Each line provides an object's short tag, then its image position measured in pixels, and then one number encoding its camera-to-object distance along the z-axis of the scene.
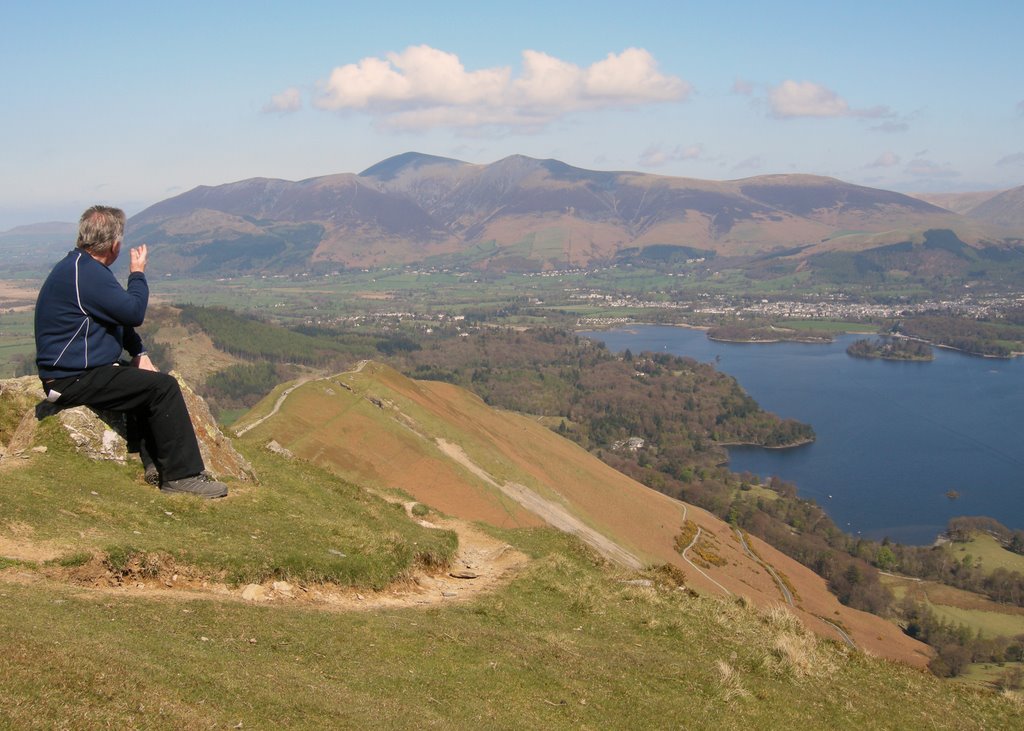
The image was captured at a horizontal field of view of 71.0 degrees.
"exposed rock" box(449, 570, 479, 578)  15.92
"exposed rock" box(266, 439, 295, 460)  22.67
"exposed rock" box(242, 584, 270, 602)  10.85
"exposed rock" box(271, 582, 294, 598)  11.40
